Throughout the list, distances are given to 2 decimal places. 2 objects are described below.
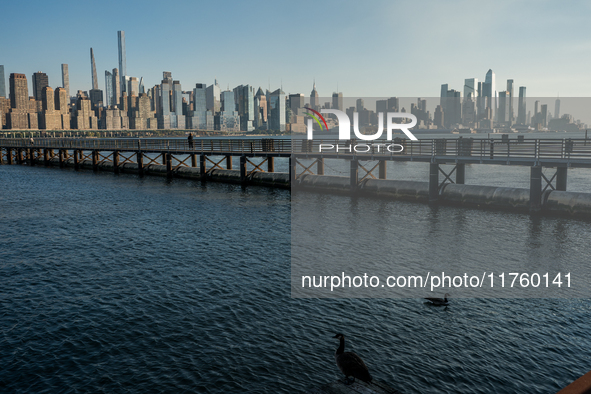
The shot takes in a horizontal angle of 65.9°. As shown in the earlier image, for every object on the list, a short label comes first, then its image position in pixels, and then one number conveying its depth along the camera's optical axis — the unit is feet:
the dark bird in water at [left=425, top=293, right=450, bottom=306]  59.31
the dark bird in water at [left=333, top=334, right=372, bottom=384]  37.25
